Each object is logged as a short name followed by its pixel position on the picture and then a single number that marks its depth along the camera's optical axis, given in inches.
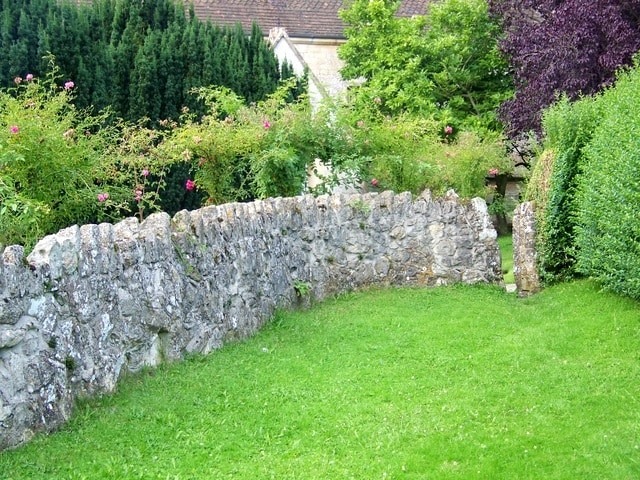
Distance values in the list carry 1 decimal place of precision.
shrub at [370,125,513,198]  549.6
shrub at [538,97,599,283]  485.1
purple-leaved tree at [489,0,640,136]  613.6
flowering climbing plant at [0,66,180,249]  305.1
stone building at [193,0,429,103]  943.0
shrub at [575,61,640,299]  378.0
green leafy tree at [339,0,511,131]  836.6
